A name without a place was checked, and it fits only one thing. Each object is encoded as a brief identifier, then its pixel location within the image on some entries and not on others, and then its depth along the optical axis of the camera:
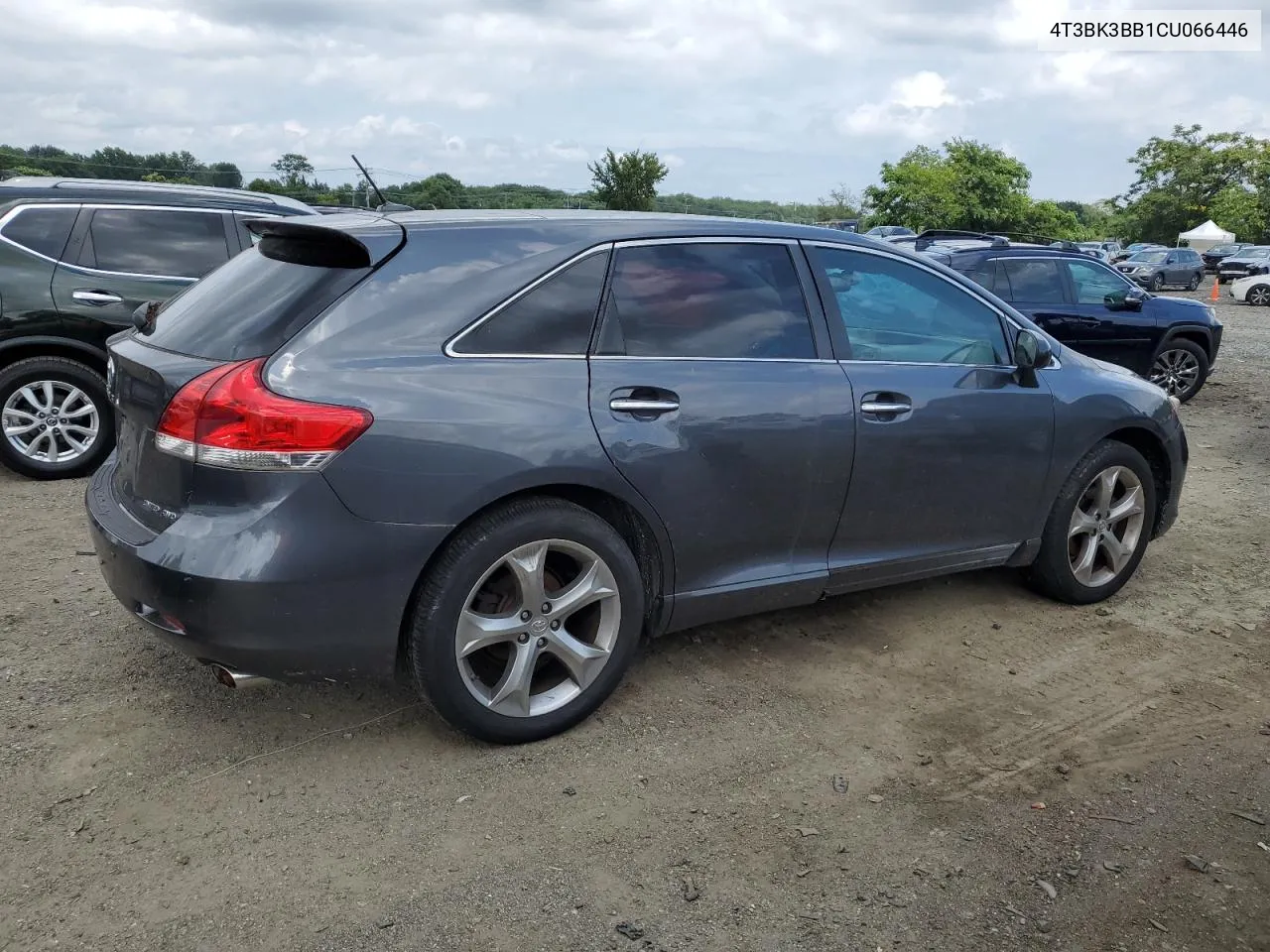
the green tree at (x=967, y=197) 45.62
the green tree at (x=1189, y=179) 66.81
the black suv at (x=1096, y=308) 10.18
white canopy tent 59.75
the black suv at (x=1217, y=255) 44.09
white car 29.77
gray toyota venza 2.96
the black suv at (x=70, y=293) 6.48
